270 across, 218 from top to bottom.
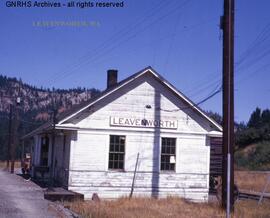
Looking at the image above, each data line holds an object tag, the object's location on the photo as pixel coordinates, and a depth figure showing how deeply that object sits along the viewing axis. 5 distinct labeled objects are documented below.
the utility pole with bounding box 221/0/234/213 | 17.55
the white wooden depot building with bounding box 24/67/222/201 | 23.09
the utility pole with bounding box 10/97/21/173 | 48.84
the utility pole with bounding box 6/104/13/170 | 56.69
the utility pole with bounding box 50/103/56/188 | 26.55
